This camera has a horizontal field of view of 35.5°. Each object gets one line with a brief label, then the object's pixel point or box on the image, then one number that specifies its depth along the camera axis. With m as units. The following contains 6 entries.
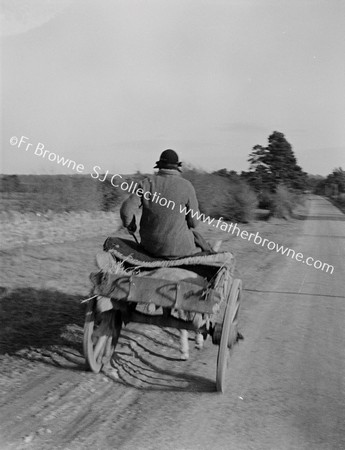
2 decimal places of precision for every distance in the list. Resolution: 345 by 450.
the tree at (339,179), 60.26
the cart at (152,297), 4.30
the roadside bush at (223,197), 22.53
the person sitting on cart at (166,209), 4.75
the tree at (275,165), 29.58
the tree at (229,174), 24.21
